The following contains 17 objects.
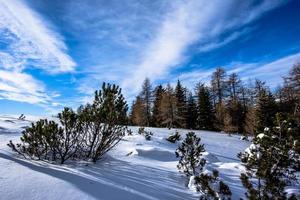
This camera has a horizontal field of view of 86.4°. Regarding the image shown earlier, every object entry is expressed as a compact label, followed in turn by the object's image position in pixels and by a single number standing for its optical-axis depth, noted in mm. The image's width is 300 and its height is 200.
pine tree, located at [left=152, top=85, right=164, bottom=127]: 26307
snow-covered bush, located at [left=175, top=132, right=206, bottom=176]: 4603
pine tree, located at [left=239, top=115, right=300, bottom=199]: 2989
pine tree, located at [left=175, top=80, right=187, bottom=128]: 23815
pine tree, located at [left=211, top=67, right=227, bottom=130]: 26763
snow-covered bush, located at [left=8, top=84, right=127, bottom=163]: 4151
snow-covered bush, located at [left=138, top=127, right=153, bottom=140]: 9270
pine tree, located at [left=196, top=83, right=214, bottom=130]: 24405
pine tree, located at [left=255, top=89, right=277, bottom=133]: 18333
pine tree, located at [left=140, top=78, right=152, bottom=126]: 26096
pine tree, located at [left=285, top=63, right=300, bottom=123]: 17043
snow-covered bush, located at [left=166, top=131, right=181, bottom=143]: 9626
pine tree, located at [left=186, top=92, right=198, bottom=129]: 24981
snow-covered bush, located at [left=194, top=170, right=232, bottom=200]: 3345
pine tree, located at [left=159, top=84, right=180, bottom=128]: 23225
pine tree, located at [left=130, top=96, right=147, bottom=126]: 25432
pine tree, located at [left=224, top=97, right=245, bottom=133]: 22957
